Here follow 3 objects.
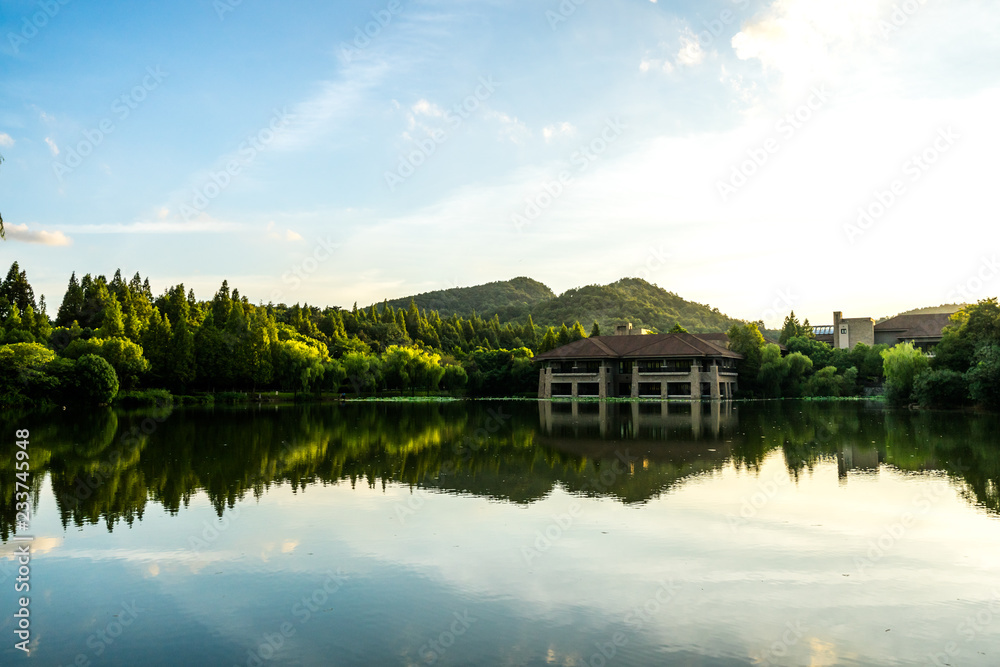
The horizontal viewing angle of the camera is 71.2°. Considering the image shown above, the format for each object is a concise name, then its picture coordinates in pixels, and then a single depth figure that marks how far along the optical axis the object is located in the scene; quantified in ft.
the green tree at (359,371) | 202.69
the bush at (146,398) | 163.94
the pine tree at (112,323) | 182.50
